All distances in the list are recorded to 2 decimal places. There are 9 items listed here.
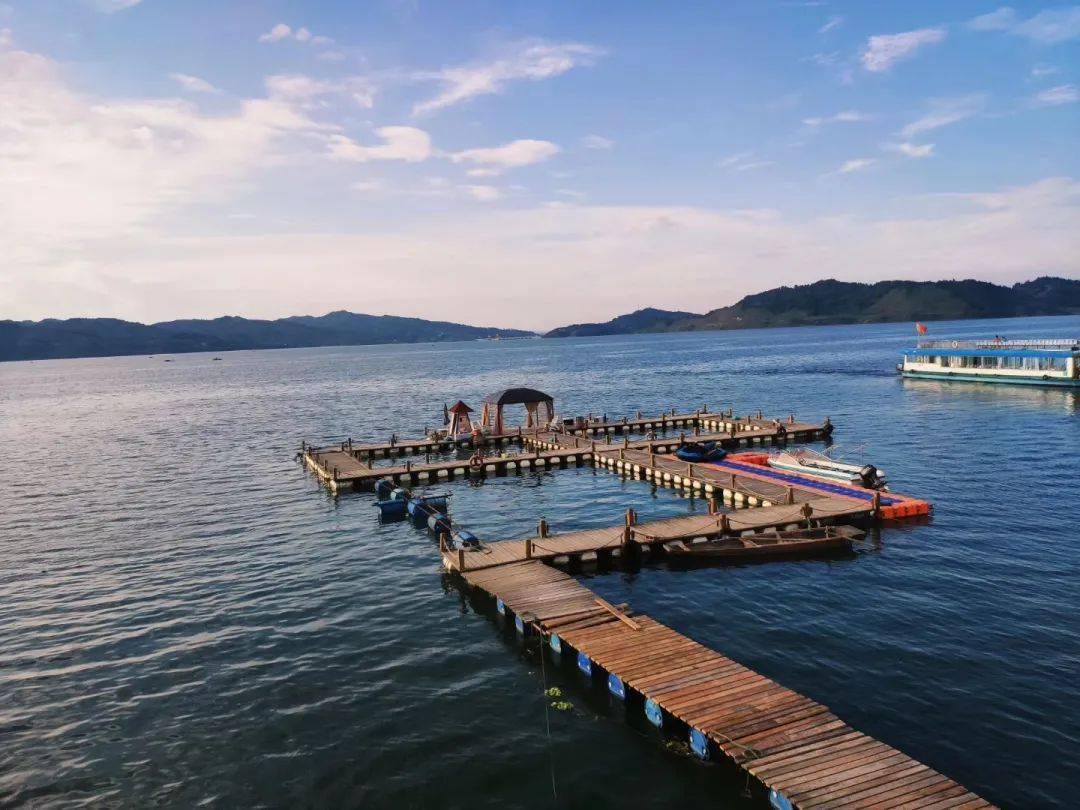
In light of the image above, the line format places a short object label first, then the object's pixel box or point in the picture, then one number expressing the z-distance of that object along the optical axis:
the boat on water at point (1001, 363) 98.38
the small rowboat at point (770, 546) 33.75
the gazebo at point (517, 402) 65.25
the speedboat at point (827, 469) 43.78
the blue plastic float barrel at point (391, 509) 43.53
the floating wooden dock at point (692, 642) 15.78
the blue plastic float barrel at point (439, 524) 39.28
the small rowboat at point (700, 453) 54.72
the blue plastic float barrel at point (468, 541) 34.34
